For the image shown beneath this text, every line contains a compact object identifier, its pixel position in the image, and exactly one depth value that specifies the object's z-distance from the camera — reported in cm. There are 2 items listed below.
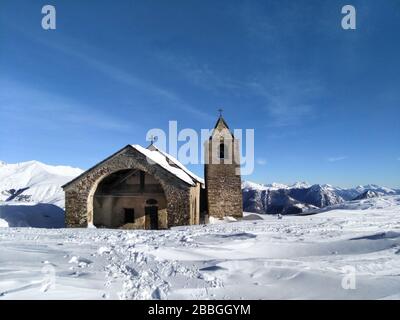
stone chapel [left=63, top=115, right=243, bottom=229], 1755
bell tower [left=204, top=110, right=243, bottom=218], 2512
